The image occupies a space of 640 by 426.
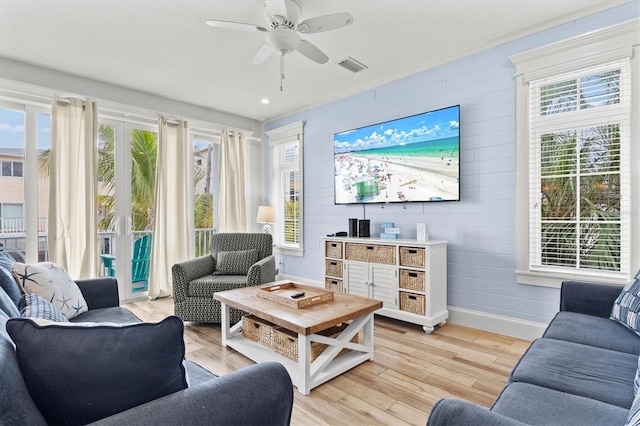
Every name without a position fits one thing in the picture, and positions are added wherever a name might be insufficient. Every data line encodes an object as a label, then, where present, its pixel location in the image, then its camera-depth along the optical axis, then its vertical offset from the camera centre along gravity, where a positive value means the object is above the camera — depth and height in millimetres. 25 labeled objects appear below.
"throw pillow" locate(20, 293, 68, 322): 1556 -464
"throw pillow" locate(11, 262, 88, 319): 1984 -446
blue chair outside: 4465 -676
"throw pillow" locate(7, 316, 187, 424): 810 -381
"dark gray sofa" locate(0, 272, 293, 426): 736 -487
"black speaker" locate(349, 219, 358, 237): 3908 -191
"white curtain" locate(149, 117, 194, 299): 4328 +67
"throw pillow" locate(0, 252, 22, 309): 1696 -374
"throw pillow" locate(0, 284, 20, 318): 1390 -398
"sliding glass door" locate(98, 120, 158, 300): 4156 +168
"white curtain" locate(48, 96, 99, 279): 3580 +280
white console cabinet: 3113 -653
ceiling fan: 2211 +1263
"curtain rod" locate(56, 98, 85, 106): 3643 +1228
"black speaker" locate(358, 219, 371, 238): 3854 -203
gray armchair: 3277 -647
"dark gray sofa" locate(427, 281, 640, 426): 1018 -659
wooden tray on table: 2393 -646
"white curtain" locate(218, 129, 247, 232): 5062 +422
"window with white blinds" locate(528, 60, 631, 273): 2521 +321
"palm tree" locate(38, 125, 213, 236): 4133 +461
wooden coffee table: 2088 -841
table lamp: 5012 -56
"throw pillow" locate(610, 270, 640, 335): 1707 -524
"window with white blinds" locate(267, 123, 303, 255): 5043 +403
